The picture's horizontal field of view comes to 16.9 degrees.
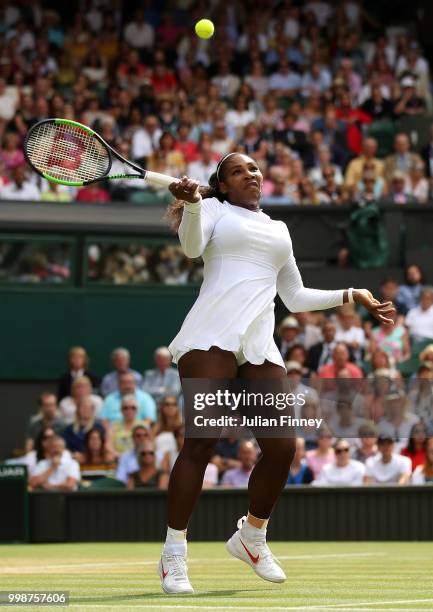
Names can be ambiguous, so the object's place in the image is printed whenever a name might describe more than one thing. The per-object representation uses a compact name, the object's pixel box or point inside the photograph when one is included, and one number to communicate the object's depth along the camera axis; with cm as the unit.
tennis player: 646
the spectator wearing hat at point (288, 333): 1588
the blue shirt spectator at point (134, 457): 1346
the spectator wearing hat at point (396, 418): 1010
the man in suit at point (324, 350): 1527
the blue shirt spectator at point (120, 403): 1452
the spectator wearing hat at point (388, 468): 1303
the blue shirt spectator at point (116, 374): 1541
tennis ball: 1102
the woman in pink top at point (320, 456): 1323
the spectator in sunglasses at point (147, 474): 1335
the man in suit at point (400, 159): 1838
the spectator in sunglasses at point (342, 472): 1307
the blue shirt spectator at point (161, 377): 1540
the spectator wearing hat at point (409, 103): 2000
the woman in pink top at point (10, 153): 1747
